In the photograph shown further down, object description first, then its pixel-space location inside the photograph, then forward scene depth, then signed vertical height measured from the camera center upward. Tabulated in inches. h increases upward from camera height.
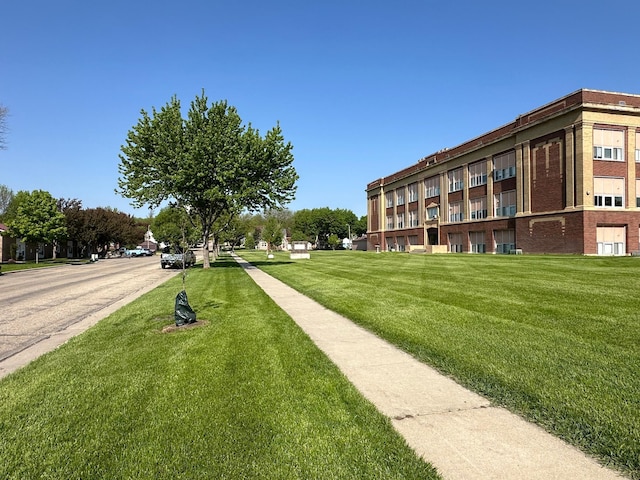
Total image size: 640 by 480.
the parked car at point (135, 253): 3274.9 -70.0
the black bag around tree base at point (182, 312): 331.0 -56.3
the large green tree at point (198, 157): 989.2 +220.0
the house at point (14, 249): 2025.1 -17.0
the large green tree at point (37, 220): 1839.3 +117.6
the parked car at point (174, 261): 1312.0 -55.1
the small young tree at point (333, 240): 4291.3 +28.5
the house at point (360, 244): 3914.4 -15.7
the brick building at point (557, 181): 1405.0 +238.2
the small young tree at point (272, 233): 2834.6 +75.2
